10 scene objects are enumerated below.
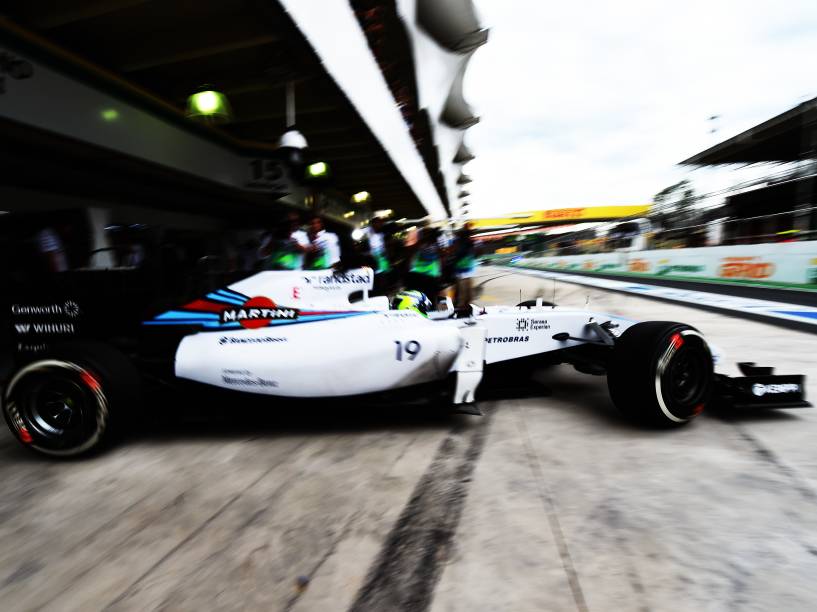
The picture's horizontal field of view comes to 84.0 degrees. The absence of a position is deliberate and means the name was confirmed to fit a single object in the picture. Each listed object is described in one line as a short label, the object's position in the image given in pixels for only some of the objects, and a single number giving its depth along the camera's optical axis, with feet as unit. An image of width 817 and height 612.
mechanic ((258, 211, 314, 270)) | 10.39
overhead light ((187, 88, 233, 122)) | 18.29
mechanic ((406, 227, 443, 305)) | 17.71
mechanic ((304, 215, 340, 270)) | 11.60
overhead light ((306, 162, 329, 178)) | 32.63
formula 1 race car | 7.66
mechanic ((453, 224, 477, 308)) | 18.70
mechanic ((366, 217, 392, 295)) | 12.51
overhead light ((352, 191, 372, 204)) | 46.68
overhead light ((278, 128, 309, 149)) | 21.49
